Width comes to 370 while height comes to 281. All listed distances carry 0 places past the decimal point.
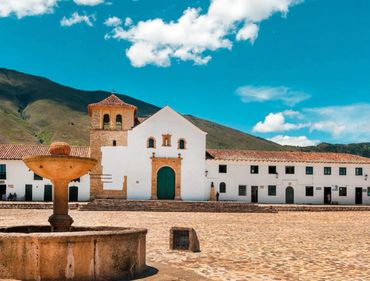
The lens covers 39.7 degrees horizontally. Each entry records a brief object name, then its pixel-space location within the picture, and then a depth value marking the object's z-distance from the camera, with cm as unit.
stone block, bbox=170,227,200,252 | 1288
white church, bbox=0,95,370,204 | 4119
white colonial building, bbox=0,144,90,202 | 4116
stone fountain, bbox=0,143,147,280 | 788
